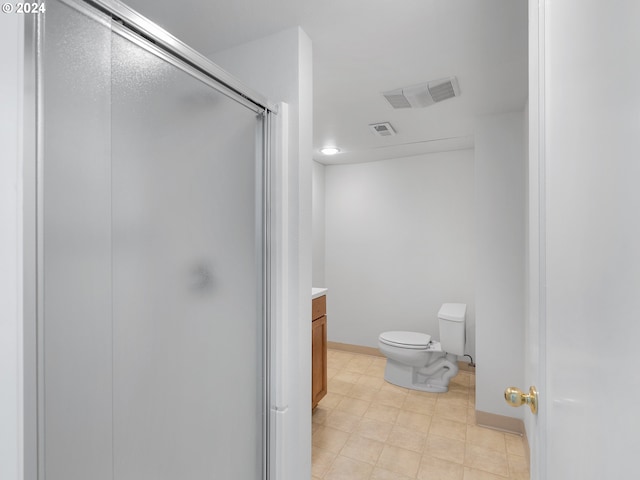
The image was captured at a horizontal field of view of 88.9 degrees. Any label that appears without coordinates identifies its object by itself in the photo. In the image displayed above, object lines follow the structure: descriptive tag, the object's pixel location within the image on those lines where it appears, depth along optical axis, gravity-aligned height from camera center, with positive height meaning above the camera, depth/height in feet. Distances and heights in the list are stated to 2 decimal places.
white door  1.29 +0.00
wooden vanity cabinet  8.23 -2.89
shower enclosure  2.26 -0.15
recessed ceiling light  11.51 +3.21
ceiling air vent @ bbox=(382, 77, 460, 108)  6.81 +3.21
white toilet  9.73 -3.59
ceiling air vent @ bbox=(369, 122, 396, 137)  9.12 +3.20
